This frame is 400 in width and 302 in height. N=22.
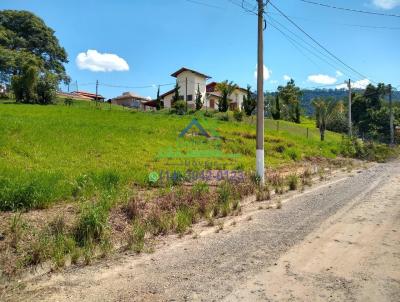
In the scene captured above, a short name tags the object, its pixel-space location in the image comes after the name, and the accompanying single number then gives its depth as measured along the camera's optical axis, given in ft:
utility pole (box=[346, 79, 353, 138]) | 117.13
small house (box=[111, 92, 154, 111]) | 223.40
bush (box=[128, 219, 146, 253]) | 19.76
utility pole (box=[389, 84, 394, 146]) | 127.75
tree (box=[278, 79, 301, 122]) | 175.88
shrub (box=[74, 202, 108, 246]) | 20.28
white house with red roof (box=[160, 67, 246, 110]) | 180.86
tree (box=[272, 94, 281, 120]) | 156.87
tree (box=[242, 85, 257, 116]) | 147.82
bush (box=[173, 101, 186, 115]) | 130.97
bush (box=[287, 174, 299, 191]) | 40.65
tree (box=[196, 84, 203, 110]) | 149.18
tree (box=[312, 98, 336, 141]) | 113.50
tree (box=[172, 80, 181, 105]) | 159.80
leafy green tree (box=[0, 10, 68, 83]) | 184.65
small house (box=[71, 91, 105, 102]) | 221.33
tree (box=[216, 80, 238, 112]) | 151.12
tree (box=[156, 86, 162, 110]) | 158.47
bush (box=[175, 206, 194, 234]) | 23.52
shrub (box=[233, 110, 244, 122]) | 117.10
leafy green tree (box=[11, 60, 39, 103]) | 115.03
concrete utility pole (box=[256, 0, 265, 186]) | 39.86
